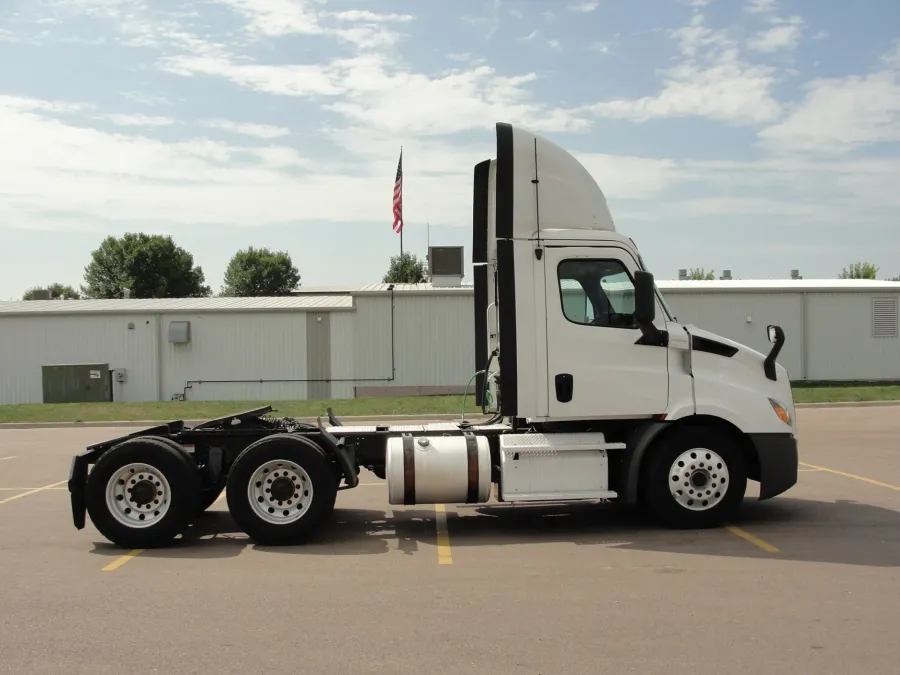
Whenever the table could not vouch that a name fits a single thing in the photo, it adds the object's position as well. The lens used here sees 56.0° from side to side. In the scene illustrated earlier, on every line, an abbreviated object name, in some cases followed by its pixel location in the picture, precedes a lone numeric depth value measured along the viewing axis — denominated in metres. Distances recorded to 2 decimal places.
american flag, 38.81
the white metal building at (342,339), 28.97
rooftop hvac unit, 29.86
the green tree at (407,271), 72.50
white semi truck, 8.11
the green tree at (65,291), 92.89
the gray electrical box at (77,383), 28.97
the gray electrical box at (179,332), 29.44
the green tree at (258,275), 94.25
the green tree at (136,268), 77.50
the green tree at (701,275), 90.88
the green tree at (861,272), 79.94
